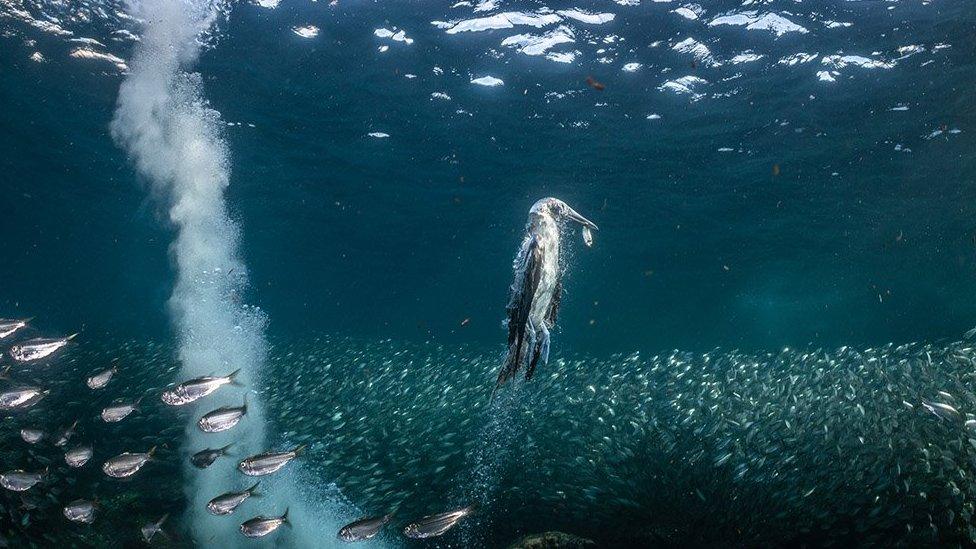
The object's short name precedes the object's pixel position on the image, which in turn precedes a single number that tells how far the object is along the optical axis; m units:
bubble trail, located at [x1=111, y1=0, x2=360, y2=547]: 11.88
